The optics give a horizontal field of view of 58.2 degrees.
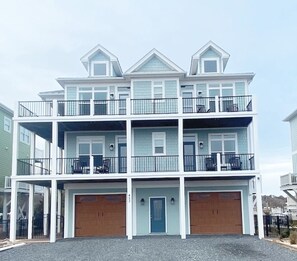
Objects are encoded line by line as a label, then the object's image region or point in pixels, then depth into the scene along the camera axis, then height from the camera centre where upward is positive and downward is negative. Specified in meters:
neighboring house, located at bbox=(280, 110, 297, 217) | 18.53 -0.28
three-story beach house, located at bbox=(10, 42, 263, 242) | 13.87 +1.41
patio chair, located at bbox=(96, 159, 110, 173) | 13.55 +0.43
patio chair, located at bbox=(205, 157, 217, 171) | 13.55 +0.52
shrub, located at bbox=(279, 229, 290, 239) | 11.95 -2.69
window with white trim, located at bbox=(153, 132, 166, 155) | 14.27 +1.70
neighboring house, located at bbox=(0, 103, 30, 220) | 17.70 +1.73
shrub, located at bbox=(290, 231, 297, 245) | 10.51 -2.52
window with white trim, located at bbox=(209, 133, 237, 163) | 14.31 +1.66
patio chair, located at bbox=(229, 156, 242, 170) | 13.58 +0.56
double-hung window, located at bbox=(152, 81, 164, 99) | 14.42 +4.55
